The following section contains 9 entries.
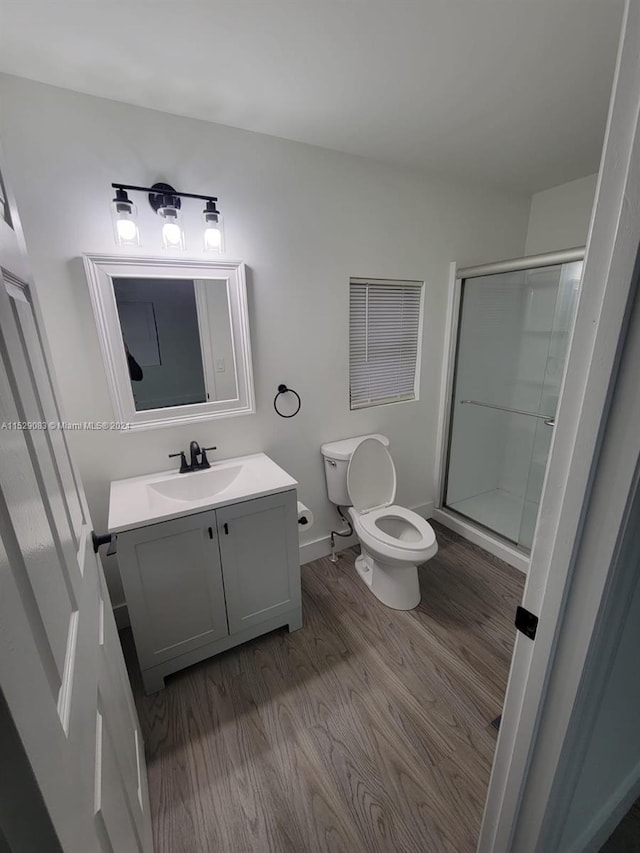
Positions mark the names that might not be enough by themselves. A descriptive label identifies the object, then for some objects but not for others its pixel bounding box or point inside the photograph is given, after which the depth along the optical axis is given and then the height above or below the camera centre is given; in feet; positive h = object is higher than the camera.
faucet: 5.73 -2.01
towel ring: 6.43 -1.02
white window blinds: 7.10 -0.17
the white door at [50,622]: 1.19 -1.19
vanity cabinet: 4.53 -3.37
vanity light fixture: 4.58 +1.61
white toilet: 5.97 -3.51
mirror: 4.94 -0.01
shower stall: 7.60 -1.54
